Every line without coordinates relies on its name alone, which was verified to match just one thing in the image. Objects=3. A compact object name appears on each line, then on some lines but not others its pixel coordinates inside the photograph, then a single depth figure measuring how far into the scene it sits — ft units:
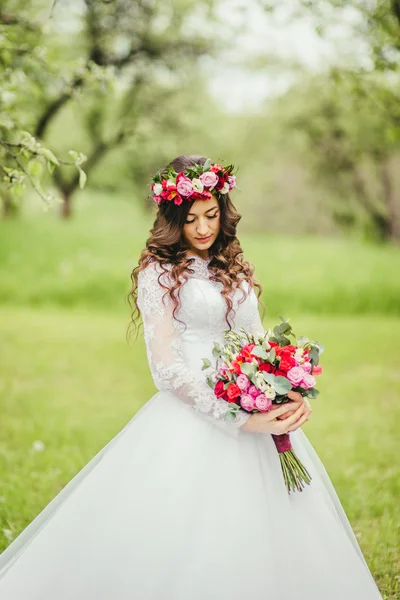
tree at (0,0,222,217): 49.49
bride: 10.57
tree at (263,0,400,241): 57.93
